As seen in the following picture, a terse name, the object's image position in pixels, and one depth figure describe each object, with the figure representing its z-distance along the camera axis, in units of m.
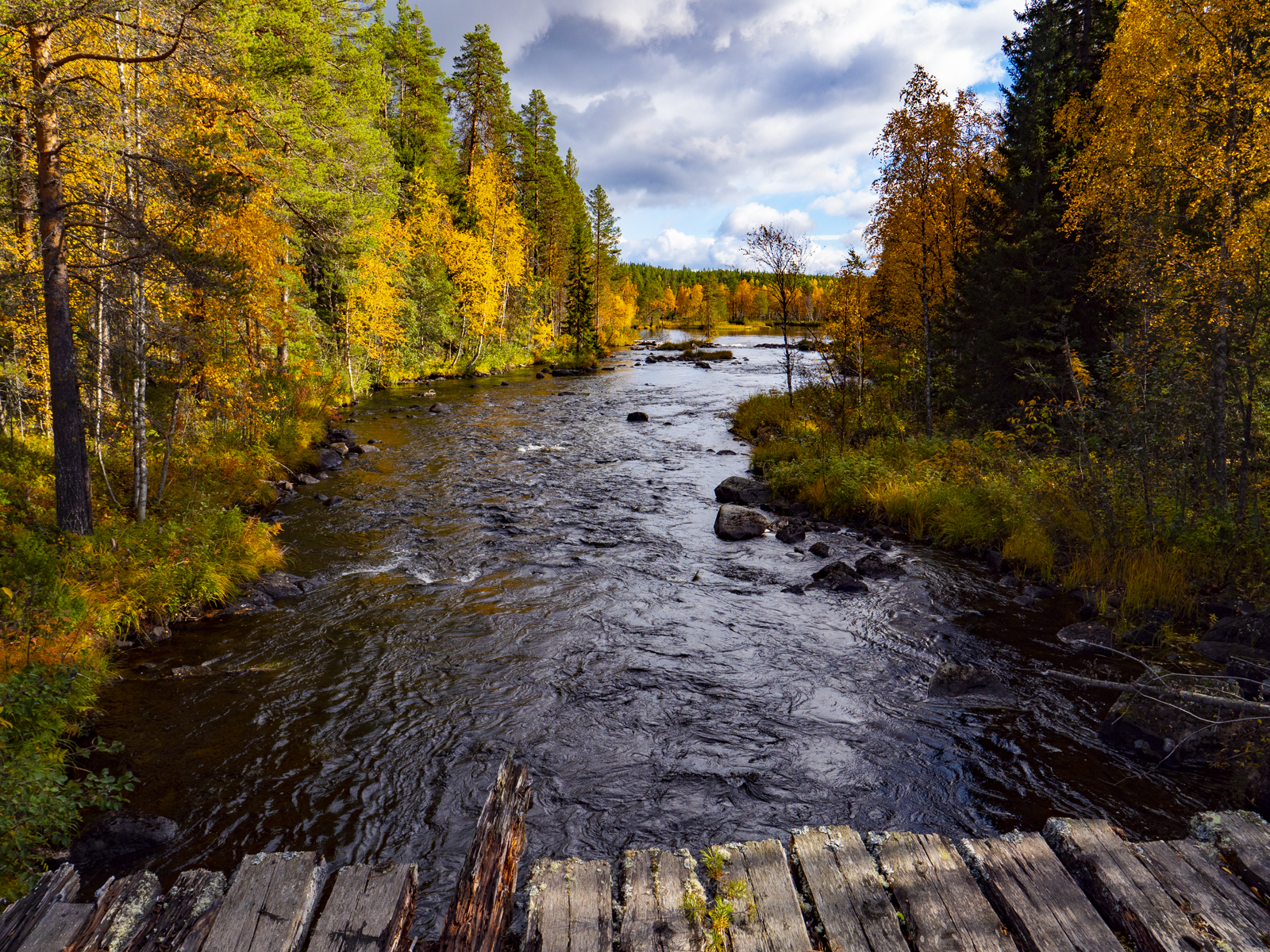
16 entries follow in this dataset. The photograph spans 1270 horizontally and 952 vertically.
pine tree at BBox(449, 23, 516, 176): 45.69
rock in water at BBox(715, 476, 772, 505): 16.22
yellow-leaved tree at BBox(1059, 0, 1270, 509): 8.53
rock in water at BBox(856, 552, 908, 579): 11.33
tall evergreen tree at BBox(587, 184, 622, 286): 68.38
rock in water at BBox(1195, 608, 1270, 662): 7.13
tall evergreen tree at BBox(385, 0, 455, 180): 42.59
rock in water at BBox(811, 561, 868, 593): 10.73
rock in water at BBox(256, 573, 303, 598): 10.23
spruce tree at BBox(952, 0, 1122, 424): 16.58
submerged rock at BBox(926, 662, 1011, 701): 7.45
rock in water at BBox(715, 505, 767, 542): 13.67
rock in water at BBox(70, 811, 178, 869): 4.93
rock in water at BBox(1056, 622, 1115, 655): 8.33
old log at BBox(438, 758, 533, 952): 2.91
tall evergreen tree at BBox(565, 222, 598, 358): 54.00
